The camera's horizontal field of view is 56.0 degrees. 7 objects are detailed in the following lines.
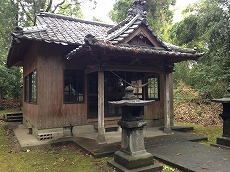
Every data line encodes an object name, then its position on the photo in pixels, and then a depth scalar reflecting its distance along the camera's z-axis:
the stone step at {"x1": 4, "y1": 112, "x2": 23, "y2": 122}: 15.57
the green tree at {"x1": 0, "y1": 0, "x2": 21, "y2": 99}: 22.66
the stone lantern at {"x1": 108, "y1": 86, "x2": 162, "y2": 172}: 5.48
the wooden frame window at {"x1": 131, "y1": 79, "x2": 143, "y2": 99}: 11.43
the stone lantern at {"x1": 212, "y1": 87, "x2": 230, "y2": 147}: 7.57
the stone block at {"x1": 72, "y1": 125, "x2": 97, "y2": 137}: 9.50
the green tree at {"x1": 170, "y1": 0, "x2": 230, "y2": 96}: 13.96
